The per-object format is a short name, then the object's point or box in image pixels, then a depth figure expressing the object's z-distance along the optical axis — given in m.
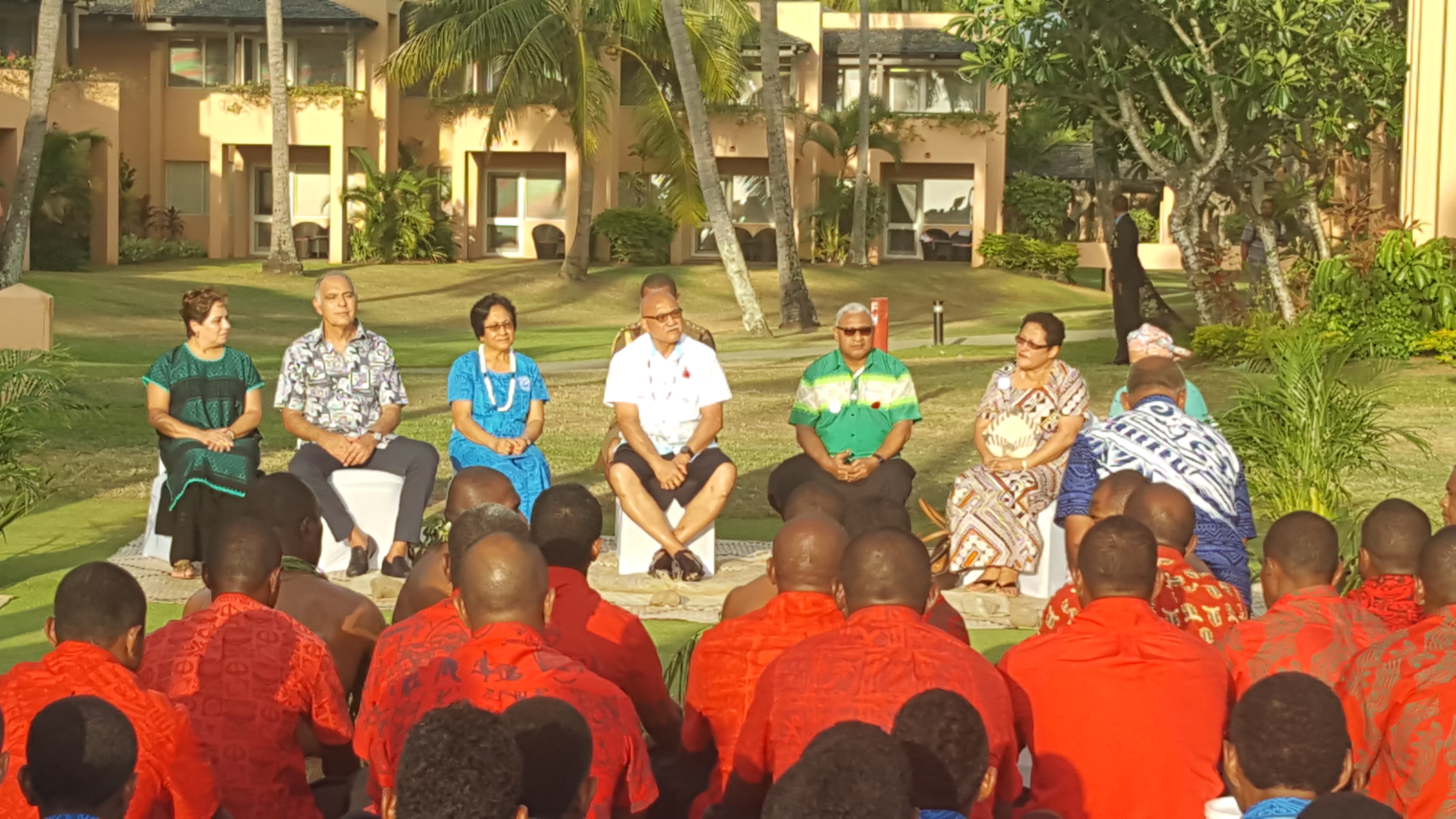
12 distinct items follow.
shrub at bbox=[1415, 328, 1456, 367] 17.78
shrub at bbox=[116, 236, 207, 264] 37.78
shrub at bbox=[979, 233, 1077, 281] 42.62
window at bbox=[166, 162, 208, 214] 40.91
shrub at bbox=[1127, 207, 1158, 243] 54.28
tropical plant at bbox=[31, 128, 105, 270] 34.53
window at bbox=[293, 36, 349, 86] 41.53
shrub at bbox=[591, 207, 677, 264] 40.97
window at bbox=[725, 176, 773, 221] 43.91
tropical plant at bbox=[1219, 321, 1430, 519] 10.35
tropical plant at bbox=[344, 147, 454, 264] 38.56
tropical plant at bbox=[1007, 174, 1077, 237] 47.44
